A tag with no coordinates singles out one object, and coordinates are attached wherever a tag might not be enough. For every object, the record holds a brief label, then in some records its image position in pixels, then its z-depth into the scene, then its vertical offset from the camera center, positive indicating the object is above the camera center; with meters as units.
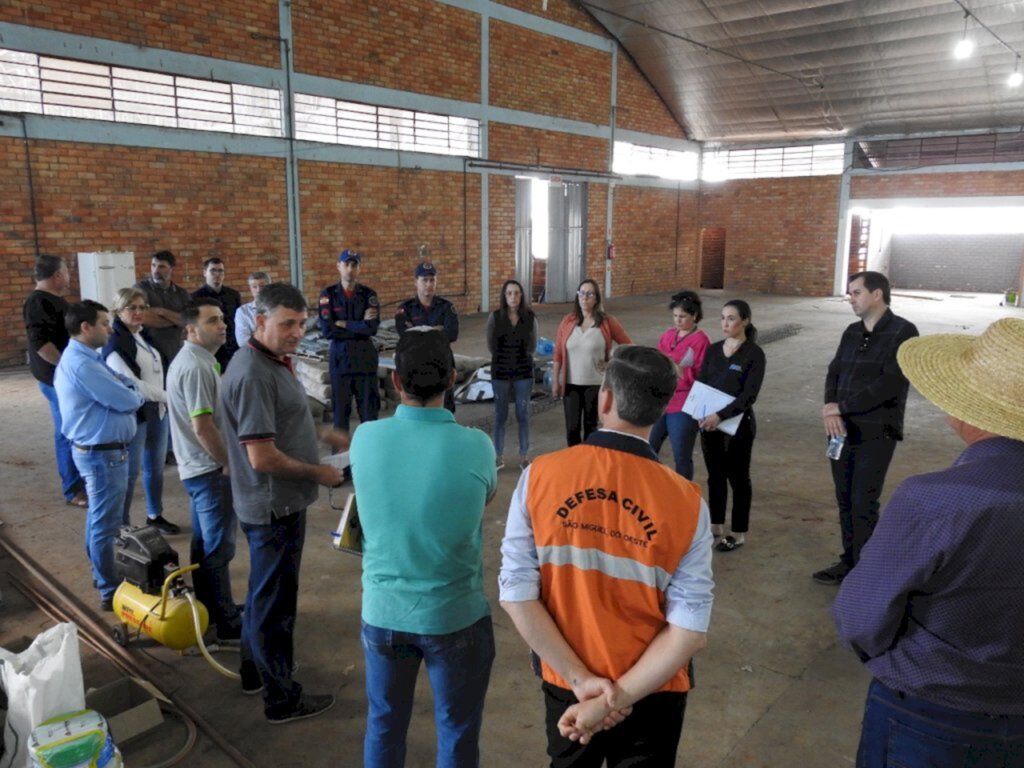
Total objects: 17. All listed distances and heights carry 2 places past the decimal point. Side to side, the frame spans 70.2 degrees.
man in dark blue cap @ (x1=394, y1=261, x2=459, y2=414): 5.75 -0.35
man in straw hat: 1.38 -0.64
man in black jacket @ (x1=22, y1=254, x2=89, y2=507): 4.74 -0.47
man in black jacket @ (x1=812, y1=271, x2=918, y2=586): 3.56 -0.66
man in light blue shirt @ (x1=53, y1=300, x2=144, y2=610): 3.49 -0.80
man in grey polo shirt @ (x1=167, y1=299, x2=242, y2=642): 3.02 -0.85
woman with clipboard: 4.01 -0.83
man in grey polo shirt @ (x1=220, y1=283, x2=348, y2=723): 2.49 -0.72
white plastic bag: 2.23 -1.30
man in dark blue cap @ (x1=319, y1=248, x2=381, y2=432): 5.74 -0.56
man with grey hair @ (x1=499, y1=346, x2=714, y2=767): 1.56 -0.66
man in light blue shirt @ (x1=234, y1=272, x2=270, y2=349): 5.90 -0.47
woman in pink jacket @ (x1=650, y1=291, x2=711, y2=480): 4.31 -0.57
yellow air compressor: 3.15 -1.45
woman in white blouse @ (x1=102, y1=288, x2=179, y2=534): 4.22 -0.72
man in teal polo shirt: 1.87 -0.77
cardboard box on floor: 2.59 -1.60
